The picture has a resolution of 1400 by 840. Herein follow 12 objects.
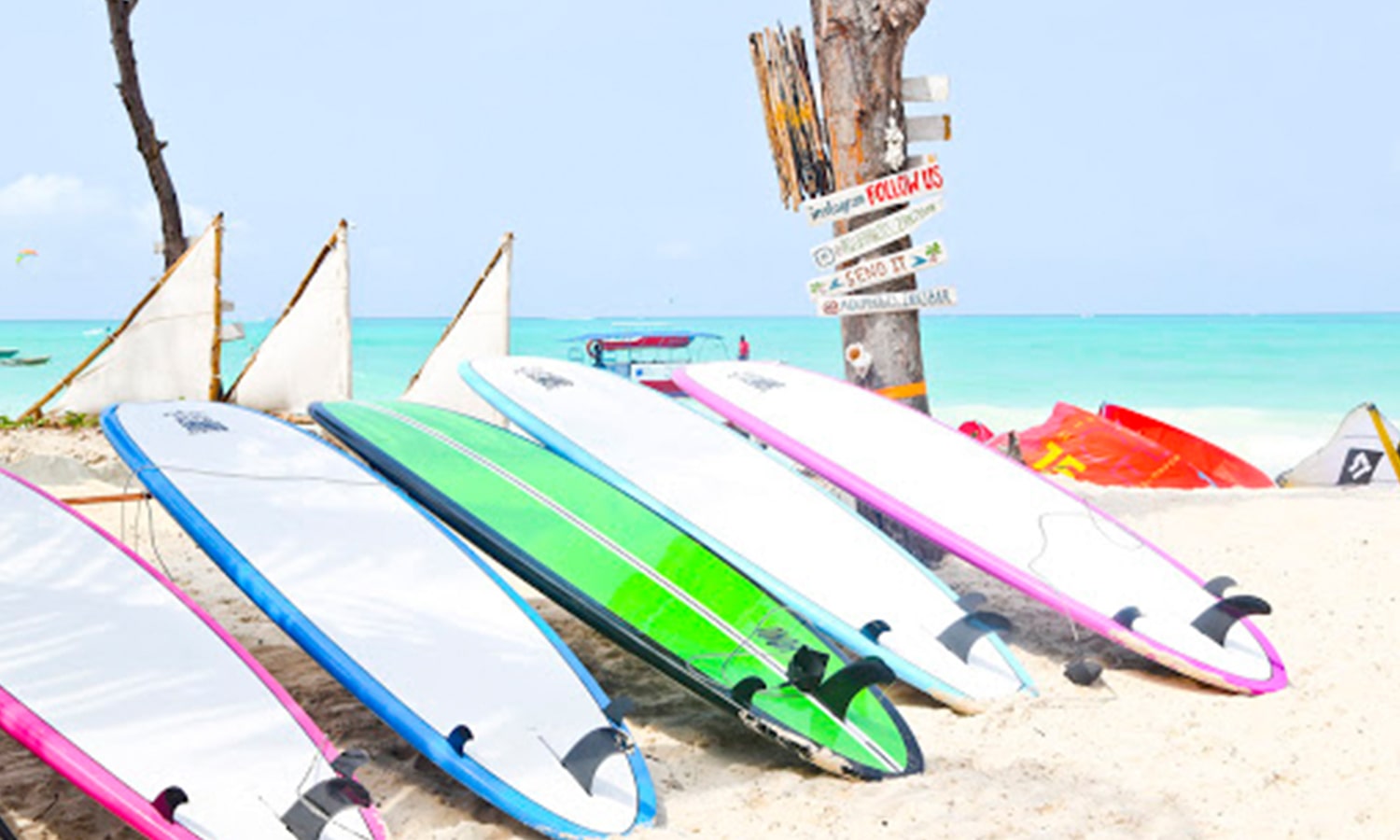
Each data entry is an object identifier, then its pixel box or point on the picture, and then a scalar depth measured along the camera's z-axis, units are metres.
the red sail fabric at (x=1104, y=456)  8.46
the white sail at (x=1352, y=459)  8.52
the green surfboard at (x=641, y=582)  3.35
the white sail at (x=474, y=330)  12.02
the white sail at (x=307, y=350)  11.13
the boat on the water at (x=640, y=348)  16.89
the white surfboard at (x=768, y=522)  3.92
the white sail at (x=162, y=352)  10.28
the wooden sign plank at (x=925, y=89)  5.43
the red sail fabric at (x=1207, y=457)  9.12
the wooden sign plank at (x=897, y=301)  5.36
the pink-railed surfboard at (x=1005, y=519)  4.05
